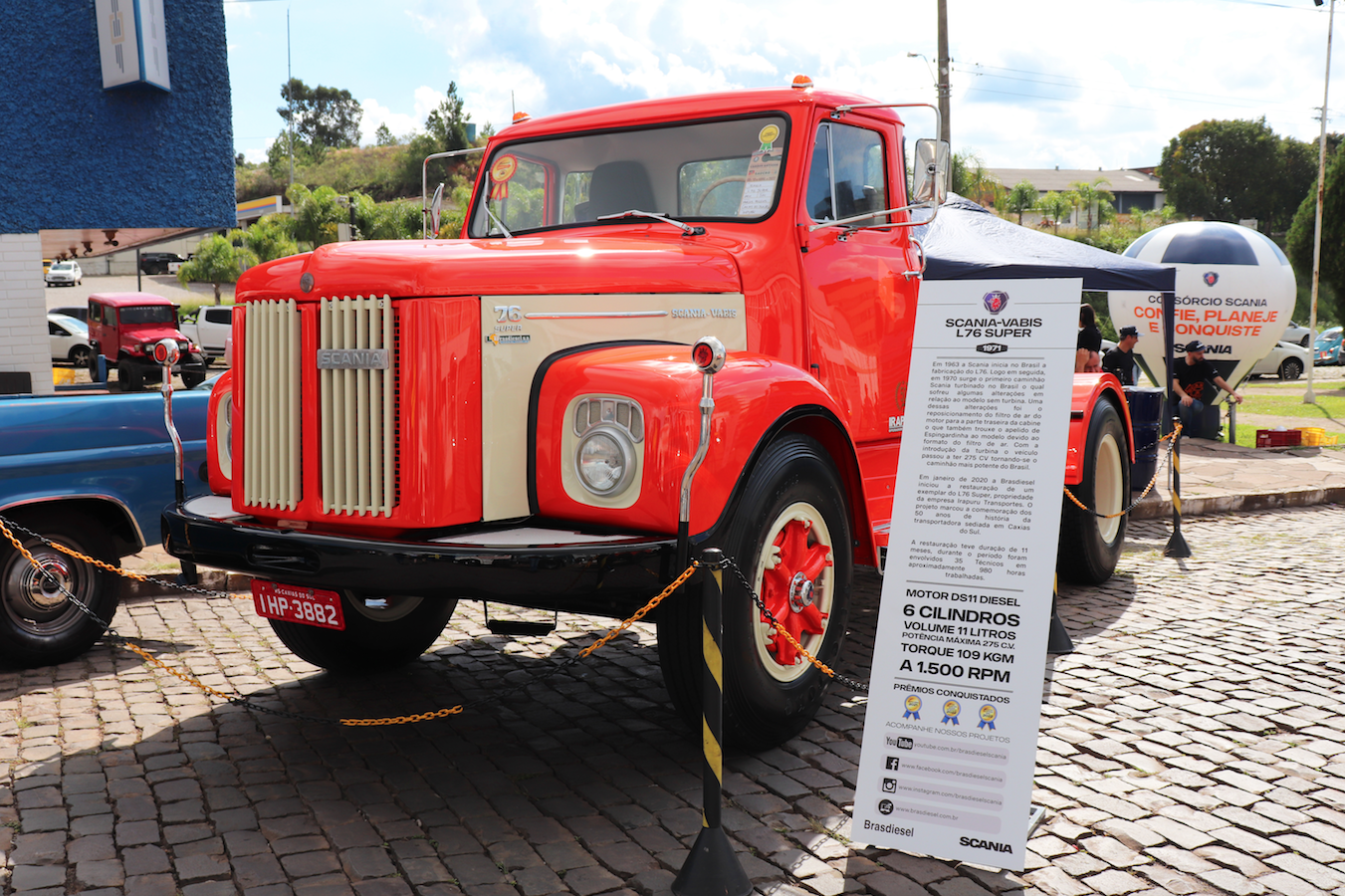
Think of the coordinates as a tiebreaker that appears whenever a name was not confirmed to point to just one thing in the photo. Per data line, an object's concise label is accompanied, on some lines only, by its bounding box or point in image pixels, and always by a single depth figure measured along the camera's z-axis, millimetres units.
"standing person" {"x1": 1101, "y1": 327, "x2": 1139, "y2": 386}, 12688
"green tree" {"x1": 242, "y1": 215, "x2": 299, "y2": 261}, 41500
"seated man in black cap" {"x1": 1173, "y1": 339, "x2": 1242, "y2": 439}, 14742
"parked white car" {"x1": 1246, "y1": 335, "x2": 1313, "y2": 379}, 31234
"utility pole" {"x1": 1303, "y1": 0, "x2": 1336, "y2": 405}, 21953
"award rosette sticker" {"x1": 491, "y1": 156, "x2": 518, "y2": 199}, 5488
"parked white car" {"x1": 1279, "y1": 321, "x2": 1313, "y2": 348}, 36469
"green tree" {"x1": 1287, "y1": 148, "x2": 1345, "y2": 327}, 29094
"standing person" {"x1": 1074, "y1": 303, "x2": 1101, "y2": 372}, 11508
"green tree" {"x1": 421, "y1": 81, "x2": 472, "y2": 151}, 82188
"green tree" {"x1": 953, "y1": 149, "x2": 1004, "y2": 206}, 47469
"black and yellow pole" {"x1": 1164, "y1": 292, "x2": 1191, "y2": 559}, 8156
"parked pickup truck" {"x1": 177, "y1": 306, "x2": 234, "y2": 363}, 28797
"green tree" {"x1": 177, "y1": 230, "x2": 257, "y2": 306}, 39656
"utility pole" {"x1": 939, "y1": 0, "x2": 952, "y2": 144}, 20781
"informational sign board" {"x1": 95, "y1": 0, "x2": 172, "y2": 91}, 10594
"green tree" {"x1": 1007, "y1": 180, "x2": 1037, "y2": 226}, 59438
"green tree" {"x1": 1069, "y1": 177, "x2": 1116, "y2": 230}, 62281
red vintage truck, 3604
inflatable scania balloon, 15953
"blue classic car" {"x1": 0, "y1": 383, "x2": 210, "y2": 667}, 5258
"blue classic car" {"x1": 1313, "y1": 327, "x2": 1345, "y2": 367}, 36719
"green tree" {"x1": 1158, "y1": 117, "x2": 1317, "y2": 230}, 68125
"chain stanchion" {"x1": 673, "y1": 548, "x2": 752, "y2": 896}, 3123
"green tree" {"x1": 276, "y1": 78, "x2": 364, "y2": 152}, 99625
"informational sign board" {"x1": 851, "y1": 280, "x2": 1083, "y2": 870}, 3287
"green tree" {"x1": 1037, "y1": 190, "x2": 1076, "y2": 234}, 61094
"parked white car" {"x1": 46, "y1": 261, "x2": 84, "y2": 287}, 48906
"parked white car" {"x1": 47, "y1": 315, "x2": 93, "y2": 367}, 26531
